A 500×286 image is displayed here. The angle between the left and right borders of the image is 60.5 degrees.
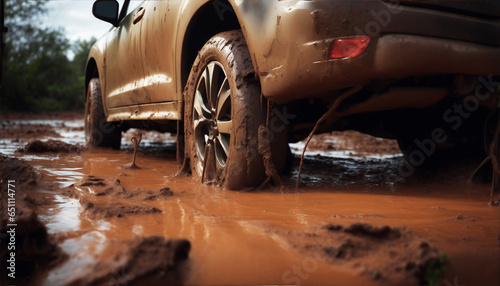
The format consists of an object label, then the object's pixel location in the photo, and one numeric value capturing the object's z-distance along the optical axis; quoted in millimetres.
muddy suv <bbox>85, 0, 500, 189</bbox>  2006
